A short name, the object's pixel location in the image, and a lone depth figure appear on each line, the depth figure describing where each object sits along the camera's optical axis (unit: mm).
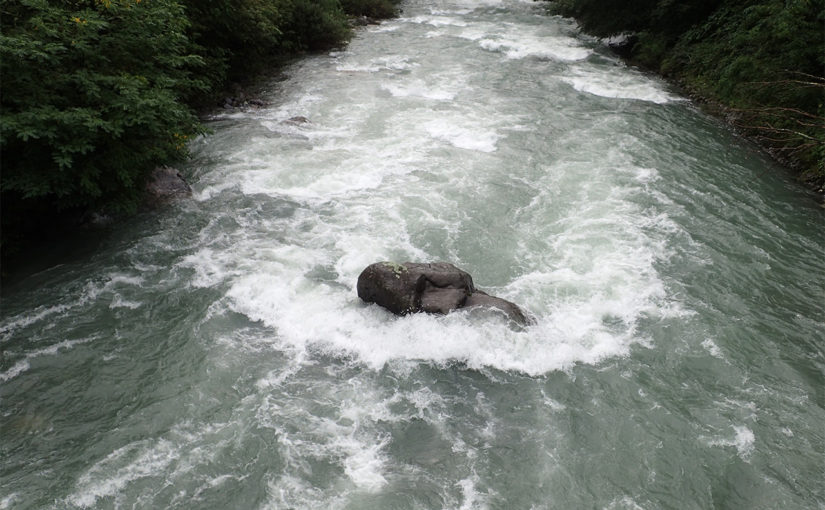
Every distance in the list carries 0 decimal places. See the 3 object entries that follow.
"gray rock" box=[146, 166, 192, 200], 13156
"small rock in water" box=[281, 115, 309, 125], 17973
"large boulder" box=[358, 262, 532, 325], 9828
